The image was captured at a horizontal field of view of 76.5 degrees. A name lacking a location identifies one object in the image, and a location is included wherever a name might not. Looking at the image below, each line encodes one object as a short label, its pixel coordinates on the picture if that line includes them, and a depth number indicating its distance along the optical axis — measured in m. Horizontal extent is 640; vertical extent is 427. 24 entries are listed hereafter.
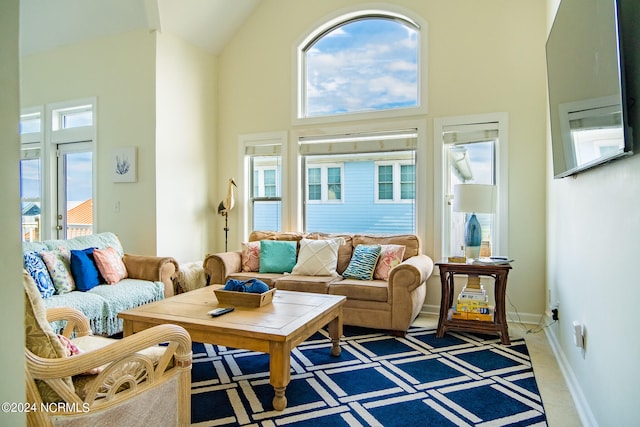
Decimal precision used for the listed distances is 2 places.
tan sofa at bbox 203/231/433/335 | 3.47
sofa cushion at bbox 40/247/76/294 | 3.29
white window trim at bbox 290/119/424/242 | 4.34
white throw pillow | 4.12
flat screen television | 1.35
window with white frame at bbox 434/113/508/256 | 4.02
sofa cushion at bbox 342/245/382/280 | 3.91
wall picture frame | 4.58
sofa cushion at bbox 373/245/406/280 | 3.91
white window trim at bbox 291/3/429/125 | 4.32
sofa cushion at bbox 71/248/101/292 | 3.45
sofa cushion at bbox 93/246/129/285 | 3.65
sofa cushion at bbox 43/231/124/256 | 3.67
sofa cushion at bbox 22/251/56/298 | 3.11
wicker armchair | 1.32
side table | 3.36
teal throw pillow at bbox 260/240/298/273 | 4.32
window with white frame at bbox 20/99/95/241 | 5.05
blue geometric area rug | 2.14
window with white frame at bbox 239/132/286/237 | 5.11
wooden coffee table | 2.21
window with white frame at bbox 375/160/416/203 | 4.49
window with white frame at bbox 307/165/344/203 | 4.87
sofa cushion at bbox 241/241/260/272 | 4.43
